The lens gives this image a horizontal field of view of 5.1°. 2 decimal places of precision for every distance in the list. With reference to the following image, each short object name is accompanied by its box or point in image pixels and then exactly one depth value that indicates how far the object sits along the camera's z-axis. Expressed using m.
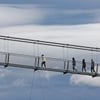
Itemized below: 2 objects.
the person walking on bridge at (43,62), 159.62
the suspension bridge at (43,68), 156.75
